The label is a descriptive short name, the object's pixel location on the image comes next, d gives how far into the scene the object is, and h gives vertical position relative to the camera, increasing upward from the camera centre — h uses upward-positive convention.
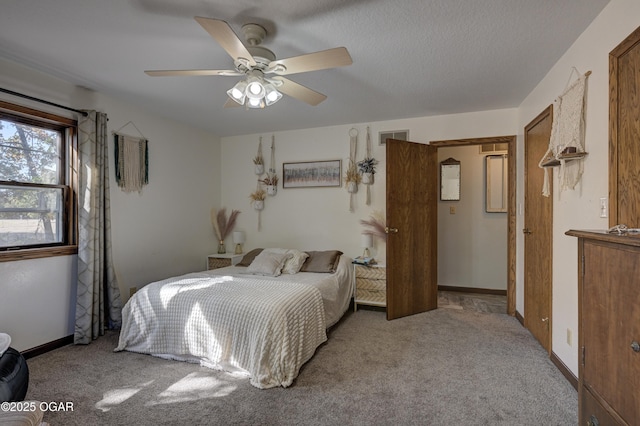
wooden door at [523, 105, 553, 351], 2.60 -0.22
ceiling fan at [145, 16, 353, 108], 1.73 +0.90
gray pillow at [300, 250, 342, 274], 3.68 -0.61
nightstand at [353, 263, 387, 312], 3.77 -0.91
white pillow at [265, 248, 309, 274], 3.66 -0.59
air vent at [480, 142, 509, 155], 4.52 +0.94
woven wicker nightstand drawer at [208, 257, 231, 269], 4.37 -0.72
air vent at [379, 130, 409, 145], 4.02 +1.02
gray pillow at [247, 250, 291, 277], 3.54 -0.61
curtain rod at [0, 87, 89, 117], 2.41 +0.95
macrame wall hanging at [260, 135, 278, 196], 4.60 +0.53
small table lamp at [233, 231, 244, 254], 4.59 -0.40
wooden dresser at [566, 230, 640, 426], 1.00 -0.43
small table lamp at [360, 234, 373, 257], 3.95 -0.36
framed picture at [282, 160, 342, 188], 4.33 +0.56
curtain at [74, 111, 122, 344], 2.81 -0.24
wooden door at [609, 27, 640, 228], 1.50 +0.41
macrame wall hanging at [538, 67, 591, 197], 2.00 +0.54
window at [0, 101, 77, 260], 2.51 +0.26
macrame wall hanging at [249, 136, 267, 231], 4.65 +0.33
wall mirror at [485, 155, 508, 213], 4.51 +0.41
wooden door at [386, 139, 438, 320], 3.52 -0.19
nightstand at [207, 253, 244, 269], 4.36 -0.69
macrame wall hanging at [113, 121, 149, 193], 3.30 +0.59
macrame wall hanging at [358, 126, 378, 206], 4.09 +0.59
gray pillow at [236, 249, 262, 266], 4.08 -0.61
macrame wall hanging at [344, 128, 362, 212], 4.18 +0.53
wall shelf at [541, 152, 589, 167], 1.97 +0.37
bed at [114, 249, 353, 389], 2.20 -0.88
